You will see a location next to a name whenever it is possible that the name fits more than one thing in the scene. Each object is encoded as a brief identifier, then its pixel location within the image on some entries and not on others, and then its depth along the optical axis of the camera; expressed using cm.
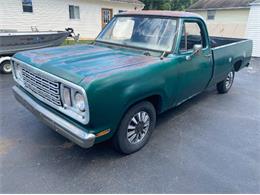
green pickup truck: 241
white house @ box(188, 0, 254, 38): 1575
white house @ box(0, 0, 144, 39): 1223
